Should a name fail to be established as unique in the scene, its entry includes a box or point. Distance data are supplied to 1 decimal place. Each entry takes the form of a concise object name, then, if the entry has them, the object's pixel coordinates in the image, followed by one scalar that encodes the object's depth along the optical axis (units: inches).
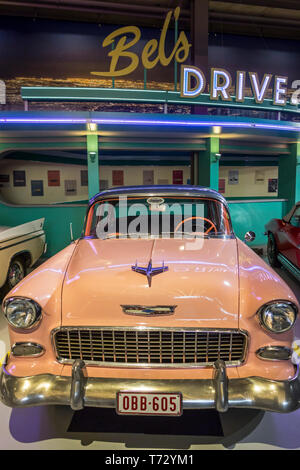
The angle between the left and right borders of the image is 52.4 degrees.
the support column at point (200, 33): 461.1
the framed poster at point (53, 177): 468.1
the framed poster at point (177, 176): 530.0
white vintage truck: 169.5
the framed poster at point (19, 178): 454.6
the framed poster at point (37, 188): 462.4
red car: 191.6
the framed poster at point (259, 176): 582.2
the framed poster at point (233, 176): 560.4
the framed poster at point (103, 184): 498.0
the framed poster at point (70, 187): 481.0
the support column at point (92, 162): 321.4
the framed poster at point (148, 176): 514.3
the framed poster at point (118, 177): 503.2
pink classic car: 71.4
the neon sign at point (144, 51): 335.3
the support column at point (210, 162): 369.7
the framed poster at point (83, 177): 488.1
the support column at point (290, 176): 418.9
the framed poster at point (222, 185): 558.3
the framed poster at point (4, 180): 452.4
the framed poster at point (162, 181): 522.6
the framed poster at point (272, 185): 596.4
